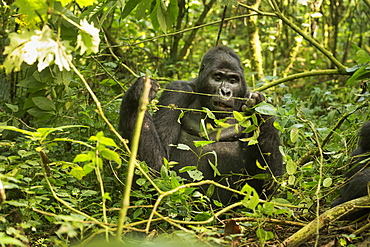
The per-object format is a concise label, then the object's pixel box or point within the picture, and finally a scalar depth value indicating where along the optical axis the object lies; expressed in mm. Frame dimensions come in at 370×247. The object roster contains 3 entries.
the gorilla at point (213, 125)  7875
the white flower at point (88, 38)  3971
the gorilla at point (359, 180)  6016
